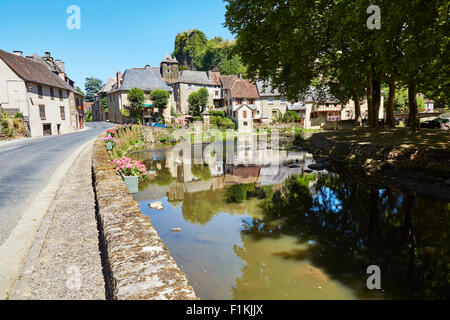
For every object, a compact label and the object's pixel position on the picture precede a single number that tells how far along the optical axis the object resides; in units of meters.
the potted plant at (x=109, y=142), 17.87
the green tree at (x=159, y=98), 57.34
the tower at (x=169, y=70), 78.44
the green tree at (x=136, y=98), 55.44
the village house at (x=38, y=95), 34.44
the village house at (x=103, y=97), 72.47
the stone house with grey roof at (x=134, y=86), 58.56
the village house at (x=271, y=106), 64.25
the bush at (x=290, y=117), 60.22
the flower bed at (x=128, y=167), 11.82
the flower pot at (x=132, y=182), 11.62
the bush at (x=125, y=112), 56.78
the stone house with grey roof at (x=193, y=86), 68.50
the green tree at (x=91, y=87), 108.81
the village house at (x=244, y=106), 60.00
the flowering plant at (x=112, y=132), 22.22
